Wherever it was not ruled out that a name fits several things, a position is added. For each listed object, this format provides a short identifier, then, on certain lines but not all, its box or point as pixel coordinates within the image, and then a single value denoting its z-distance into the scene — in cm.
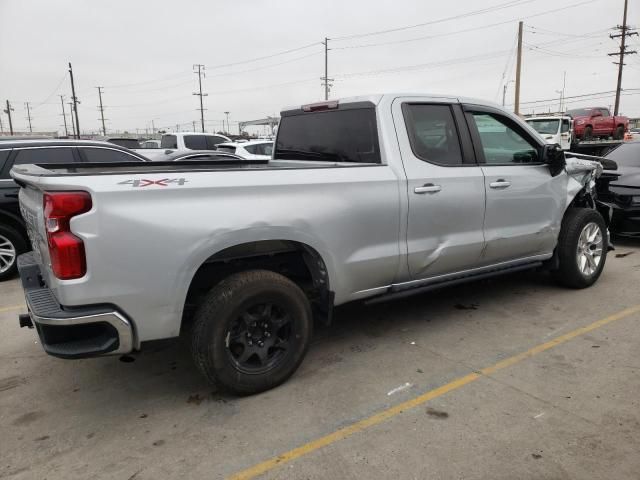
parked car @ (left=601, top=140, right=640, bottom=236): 732
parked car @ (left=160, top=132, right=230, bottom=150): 1634
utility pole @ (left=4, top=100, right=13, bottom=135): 7687
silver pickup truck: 267
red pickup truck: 2627
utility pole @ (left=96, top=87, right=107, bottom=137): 8692
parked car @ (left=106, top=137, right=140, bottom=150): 1802
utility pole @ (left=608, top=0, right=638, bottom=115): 3897
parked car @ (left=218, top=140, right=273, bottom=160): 1334
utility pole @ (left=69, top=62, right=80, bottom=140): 5109
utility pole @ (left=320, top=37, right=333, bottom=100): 5705
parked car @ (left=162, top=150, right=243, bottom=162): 1030
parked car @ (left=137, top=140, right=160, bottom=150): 2171
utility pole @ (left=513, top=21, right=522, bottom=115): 3075
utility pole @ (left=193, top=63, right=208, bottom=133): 7621
